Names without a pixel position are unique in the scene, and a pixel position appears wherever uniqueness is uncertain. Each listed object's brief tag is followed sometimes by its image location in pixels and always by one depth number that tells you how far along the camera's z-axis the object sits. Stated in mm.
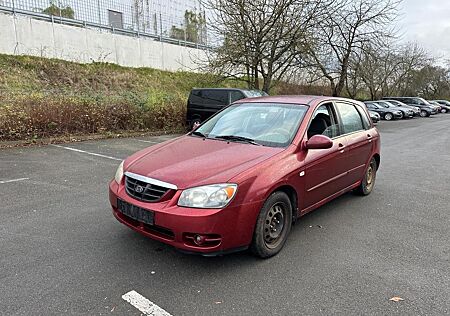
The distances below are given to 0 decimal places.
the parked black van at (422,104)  30469
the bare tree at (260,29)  16016
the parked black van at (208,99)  11766
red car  2783
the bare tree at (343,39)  23156
